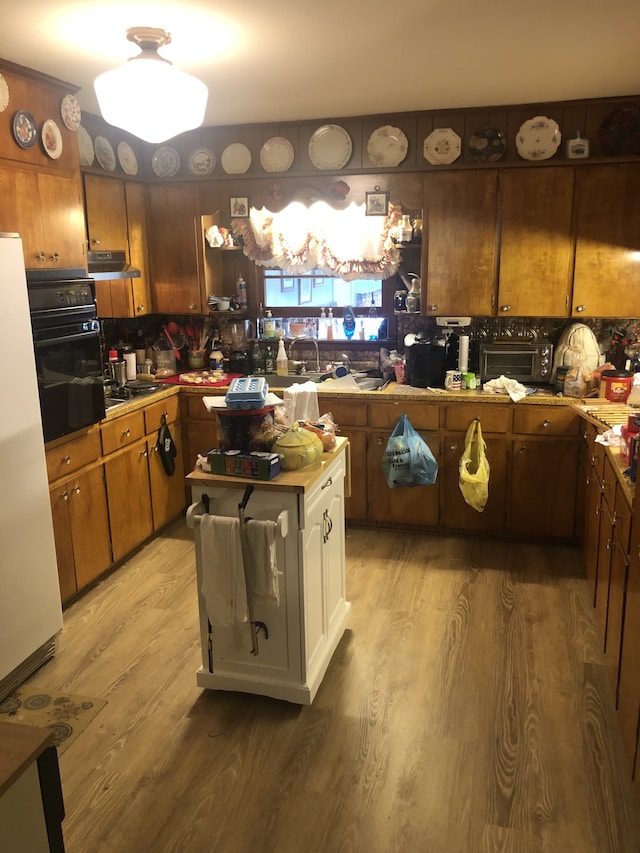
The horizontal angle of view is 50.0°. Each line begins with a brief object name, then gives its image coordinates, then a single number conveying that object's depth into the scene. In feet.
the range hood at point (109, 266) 12.16
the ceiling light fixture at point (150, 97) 7.81
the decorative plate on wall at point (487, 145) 12.97
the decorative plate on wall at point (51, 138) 10.42
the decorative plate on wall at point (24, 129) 9.87
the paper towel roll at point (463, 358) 13.77
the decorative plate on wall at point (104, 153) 13.35
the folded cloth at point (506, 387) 12.83
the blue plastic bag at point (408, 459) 12.77
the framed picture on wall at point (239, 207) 14.57
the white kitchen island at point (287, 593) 8.00
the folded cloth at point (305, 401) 11.71
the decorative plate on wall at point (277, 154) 14.14
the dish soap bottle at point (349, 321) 15.29
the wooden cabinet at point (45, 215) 9.86
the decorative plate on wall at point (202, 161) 14.60
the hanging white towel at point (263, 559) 7.80
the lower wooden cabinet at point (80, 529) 10.75
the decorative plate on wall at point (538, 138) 12.74
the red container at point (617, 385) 11.96
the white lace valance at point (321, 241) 14.38
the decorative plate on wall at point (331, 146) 13.75
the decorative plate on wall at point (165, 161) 14.74
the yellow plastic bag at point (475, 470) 12.73
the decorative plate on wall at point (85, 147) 12.78
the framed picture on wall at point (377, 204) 13.79
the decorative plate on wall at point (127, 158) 14.05
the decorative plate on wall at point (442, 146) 13.23
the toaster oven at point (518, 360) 13.67
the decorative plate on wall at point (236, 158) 14.39
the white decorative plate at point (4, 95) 9.56
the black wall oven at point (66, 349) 9.86
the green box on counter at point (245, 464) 7.90
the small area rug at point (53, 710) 8.36
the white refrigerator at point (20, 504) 8.60
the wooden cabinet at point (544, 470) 12.71
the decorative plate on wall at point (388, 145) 13.48
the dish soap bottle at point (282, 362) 15.20
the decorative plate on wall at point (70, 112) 10.77
